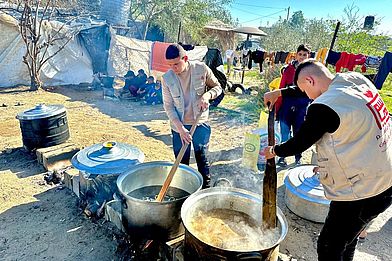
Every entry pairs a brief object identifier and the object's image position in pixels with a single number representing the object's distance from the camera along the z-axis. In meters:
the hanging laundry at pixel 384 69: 4.03
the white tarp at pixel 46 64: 8.72
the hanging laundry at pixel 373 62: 4.30
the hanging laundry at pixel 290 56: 5.84
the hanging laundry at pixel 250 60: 6.57
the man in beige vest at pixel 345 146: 1.56
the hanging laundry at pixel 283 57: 6.00
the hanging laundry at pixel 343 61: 4.64
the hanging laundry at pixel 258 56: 6.43
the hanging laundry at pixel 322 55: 4.91
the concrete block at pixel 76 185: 3.54
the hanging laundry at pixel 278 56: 5.98
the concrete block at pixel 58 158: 4.16
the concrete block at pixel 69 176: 3.70
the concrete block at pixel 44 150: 4.29
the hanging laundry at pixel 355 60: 4.42
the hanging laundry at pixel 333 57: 4.80
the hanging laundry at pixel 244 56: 9.37
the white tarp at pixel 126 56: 10.00
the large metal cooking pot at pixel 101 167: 2.80
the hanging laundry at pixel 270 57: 6.25
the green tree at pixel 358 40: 8.11
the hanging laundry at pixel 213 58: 8.02
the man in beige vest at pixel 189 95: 2.85
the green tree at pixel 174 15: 16.62
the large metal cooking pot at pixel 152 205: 2.24
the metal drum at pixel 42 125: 4.30
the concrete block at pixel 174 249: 2.26
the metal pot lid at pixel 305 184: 3.10
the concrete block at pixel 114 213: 2.89
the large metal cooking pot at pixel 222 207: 1.65
